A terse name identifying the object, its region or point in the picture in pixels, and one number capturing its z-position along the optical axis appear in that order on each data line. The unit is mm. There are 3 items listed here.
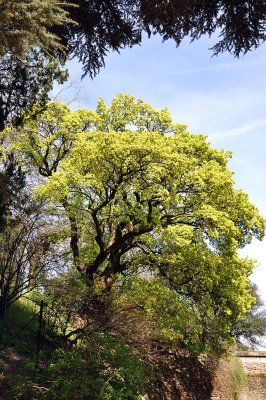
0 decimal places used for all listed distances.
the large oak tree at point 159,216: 12297
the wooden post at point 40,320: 10788
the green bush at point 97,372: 8195
